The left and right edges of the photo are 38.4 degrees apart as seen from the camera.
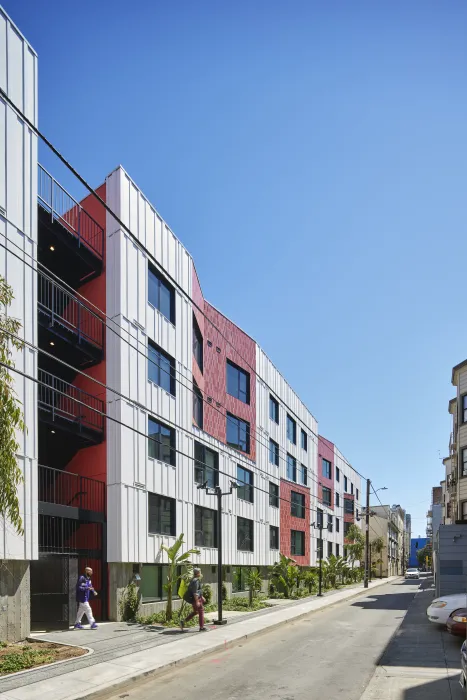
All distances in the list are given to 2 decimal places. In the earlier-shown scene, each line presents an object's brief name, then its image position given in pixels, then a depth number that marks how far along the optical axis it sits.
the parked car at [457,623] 16.92
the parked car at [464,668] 9.30
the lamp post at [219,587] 19.61
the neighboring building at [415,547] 132.25
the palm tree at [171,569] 20.16
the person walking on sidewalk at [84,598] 18.22
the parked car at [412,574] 79.47
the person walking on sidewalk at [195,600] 18.41
